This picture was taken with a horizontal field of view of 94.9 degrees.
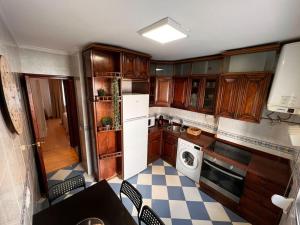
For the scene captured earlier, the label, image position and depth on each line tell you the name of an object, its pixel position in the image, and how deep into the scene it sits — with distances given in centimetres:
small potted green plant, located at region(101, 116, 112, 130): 229
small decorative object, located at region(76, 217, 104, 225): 115
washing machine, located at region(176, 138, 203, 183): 251
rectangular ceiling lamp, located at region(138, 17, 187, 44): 118
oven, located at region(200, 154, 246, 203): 198
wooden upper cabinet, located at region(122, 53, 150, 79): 223
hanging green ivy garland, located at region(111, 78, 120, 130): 215
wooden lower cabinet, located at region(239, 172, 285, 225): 168
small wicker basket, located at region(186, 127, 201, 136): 281
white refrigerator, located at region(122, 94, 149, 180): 236
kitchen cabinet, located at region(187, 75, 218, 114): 248
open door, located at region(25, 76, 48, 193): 192
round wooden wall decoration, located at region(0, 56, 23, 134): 77
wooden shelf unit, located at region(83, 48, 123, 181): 209
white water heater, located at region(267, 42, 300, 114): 146
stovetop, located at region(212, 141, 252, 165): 206
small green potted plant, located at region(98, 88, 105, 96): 219
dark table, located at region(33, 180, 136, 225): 119
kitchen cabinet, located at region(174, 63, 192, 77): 283
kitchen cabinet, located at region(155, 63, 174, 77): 309
